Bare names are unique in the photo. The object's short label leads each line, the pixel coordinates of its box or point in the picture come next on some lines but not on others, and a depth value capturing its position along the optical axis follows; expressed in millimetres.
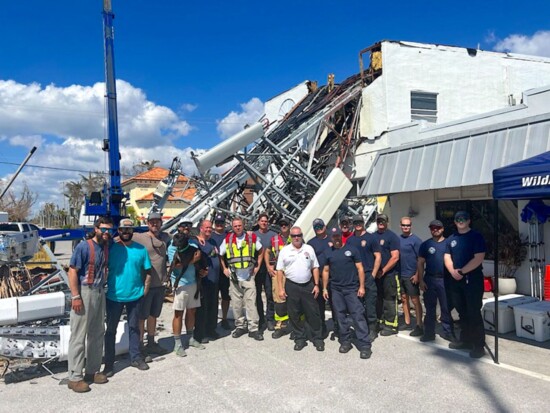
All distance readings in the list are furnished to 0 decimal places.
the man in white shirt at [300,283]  5992
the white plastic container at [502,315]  6293
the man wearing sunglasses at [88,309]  4641
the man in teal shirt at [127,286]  5074
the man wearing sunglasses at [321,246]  6211
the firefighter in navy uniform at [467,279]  5297
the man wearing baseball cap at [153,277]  5523
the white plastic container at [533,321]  5797
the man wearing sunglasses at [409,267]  6398
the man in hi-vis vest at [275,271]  6337
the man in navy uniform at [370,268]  6195
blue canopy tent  4840
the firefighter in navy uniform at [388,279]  6375
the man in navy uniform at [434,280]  5820
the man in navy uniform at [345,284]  5746
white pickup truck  8523
